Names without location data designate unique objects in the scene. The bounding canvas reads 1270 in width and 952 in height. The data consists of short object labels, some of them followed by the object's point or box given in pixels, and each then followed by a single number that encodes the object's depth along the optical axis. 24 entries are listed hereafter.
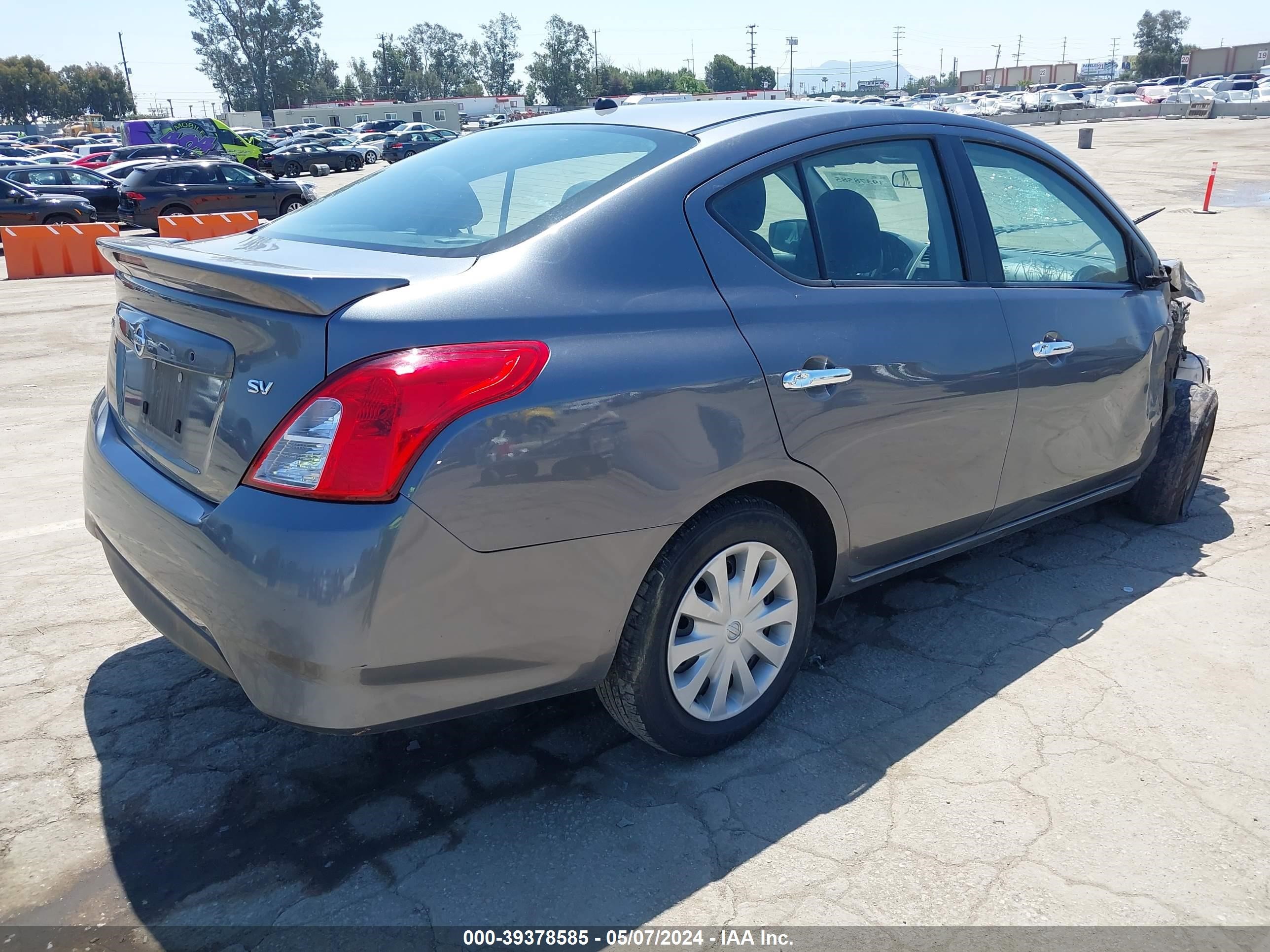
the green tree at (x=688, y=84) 124.88
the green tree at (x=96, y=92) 104.00
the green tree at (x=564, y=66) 134.12
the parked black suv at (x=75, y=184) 19.30
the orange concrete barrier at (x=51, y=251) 14.95
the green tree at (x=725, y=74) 151.12
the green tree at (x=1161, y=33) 122.12
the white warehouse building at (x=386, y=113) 83.50
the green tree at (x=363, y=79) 146.62
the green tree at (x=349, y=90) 143.38
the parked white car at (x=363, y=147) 42.02
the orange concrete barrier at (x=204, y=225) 16.61
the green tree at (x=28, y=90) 98.06
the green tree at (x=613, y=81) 118.14
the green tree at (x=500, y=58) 147.88
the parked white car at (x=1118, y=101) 65.06
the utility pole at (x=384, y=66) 136.50
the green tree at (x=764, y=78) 151.38
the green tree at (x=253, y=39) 117.81
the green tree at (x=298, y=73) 120.19
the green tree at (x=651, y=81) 136.38
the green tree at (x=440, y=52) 146.38
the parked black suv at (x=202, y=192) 19.67
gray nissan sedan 2.18
